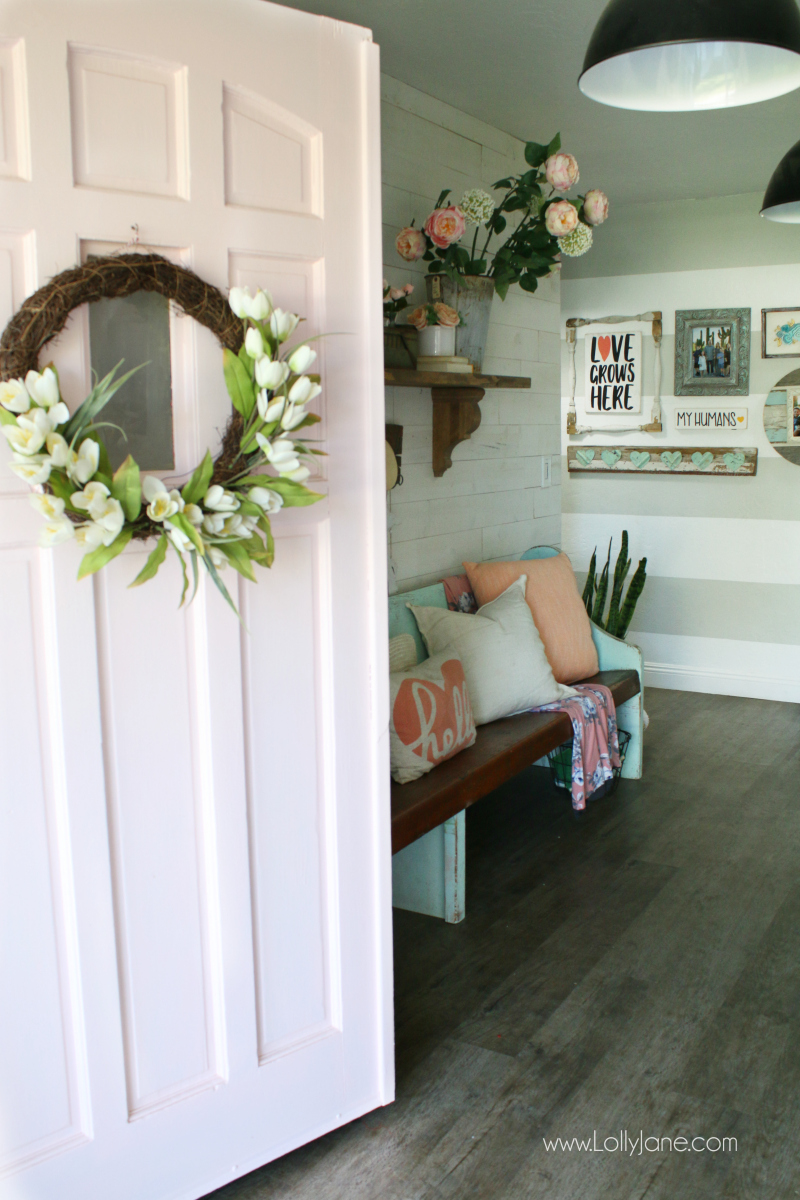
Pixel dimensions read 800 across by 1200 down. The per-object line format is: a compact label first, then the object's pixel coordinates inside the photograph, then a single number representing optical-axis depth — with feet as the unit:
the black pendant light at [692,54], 5.73
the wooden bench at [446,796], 9.09
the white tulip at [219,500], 5.30
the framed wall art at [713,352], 17.20
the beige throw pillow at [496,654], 11.25
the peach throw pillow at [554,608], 12.88
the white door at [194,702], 5.25
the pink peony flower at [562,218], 11.41
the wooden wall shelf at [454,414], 12.13
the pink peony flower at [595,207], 11.64
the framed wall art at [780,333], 16.79
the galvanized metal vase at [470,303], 11.50
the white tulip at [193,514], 5.23
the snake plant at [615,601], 15.26
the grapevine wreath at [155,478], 4.91
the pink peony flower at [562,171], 11.30
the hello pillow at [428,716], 9.50
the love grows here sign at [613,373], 18.19
